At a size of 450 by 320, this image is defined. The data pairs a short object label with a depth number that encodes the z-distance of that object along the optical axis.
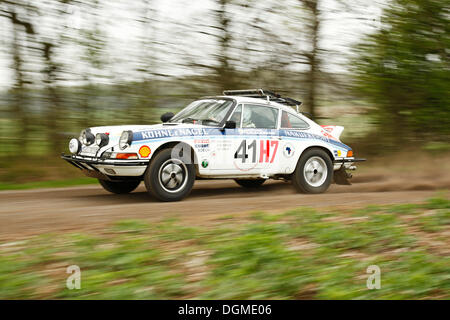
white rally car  7.86
